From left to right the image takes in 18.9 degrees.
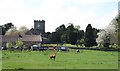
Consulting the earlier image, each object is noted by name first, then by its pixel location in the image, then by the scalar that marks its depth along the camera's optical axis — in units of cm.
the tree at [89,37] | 14206
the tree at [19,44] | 12923
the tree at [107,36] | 13538
